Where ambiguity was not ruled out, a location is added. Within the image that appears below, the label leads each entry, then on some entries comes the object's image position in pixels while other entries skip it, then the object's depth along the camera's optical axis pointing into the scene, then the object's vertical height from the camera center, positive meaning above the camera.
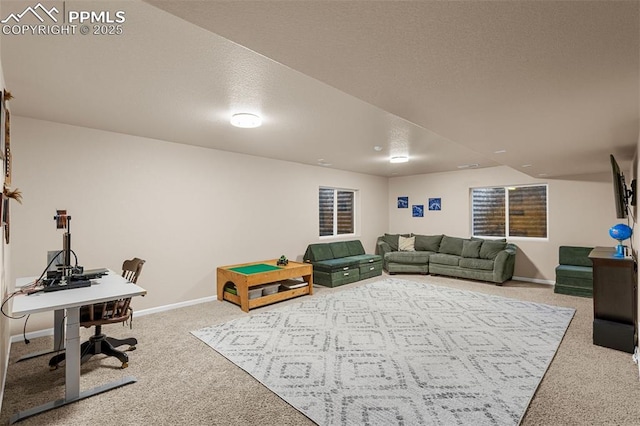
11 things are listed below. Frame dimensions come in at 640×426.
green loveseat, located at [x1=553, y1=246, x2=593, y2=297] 5.27 -0.93
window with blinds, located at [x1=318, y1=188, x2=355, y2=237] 7.39 +0.14
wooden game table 4.61 -0.95
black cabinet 3.21 -0.89
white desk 2.16 -0.61
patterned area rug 2.29 -1.35
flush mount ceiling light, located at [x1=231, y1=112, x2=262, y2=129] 3.38 +1.05
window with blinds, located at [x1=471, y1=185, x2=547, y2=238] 6.69 +0.13
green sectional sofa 6.32 -0.85
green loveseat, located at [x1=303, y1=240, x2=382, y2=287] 6.17 -0.93
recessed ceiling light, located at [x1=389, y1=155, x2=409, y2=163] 5.80 +1.09
